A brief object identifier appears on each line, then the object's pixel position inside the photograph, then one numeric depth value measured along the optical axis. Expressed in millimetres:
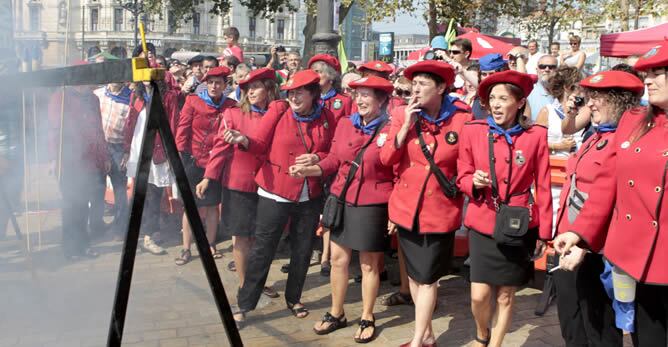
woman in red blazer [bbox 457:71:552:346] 3596
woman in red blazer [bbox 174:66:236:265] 5770
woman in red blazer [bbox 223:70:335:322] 4594
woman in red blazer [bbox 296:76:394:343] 4297
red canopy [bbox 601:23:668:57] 9031
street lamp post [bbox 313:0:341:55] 7629
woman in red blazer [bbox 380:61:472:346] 3895
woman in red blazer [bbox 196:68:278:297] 4902
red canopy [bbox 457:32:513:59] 9367
